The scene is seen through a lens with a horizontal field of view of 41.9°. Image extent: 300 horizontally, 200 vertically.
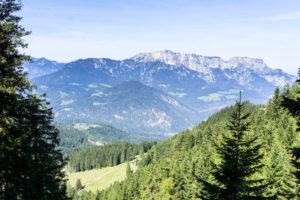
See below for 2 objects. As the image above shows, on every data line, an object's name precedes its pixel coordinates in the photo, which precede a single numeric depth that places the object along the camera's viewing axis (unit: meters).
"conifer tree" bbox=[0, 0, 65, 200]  20.62
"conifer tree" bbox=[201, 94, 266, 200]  17.23
